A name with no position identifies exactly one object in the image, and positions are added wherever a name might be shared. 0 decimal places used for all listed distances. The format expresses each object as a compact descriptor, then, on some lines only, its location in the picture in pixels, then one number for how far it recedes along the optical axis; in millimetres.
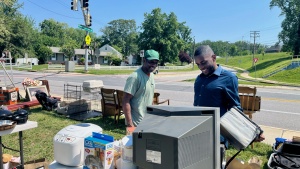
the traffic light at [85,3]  18000
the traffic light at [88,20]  21484
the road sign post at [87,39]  22406
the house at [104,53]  66375
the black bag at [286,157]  3067
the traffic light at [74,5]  17172
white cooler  7282
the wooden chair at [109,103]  6445
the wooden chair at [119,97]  6325
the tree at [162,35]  50812
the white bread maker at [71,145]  1873
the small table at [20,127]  2590
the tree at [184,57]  64312
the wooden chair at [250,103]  5738
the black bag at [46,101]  7680
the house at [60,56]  64113
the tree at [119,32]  86000
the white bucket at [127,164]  1700
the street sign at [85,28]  19491
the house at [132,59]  71212
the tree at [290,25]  44906
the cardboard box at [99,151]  1704
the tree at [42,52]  55000
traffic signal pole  17219
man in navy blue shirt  2426
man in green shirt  3111
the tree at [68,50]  58344
